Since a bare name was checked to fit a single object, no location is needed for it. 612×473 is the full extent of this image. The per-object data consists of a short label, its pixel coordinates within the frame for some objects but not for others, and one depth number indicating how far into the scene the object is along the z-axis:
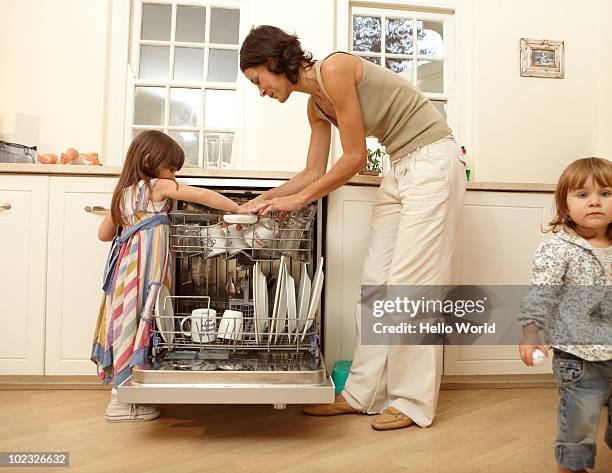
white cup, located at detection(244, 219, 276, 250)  1.60
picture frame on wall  2.85
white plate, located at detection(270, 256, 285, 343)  1.51
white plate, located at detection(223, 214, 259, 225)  1.52
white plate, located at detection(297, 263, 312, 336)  1.63
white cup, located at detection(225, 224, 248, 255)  1.61
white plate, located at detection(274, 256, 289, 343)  1.54
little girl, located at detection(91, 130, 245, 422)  1.62
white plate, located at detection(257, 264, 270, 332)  1.55
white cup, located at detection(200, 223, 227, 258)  1.58
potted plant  2.65
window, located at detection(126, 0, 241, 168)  2.86
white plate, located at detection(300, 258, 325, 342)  1.52
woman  1.60
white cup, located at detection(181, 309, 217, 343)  1.52
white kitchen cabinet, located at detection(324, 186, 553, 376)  1.97
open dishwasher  1.33
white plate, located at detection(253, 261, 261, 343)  1.51
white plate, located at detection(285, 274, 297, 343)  1.60
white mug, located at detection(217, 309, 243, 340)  1.50
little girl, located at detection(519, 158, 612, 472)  1.18
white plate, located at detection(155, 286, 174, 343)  1.52
